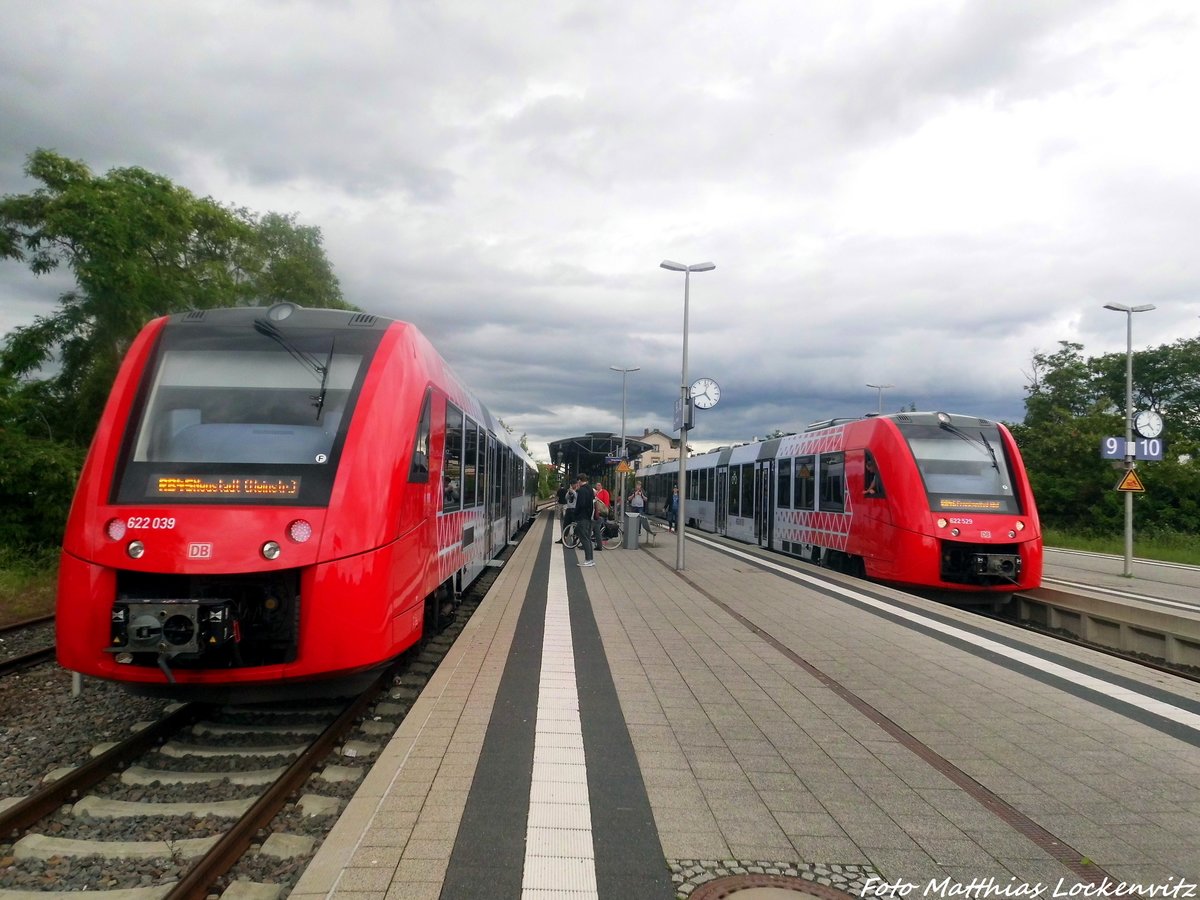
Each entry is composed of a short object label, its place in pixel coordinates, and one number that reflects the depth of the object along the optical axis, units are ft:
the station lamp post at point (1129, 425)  55.98
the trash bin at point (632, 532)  69.72
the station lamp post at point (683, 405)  52.65
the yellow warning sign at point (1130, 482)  54.95
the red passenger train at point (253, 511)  16.72
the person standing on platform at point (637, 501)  89.35
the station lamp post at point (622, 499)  86.80
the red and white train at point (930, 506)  39.99
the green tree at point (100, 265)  52.95
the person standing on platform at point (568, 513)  58.11
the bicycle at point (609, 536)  65.67
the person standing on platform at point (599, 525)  66.54
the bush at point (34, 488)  49.34
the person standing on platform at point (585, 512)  51.03
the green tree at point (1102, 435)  98.12
